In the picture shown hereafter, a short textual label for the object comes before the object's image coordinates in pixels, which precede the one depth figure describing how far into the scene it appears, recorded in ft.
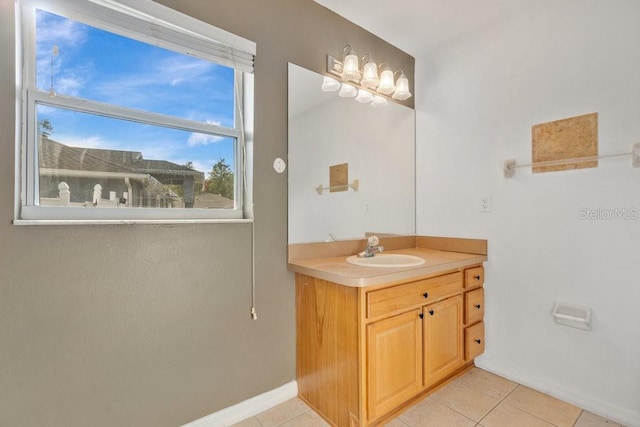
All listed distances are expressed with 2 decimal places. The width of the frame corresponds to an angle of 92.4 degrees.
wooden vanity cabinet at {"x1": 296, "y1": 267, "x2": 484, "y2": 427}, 4.74
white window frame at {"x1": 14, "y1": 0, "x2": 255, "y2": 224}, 3.86
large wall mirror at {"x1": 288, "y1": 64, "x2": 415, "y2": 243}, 6.11
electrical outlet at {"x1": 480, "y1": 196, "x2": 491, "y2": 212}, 7.02
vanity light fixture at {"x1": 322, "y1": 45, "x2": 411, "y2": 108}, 6.49
